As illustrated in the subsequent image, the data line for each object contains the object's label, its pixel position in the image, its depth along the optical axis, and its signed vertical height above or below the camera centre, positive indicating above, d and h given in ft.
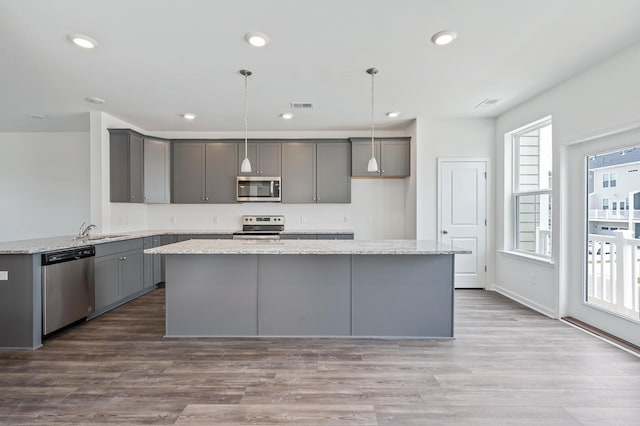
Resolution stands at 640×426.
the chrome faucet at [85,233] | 12.57 -0.87
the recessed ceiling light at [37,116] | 14.97 +4.65
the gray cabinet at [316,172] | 17.25 +2.27
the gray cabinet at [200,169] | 17.31 +2.42
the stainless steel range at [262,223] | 17.90 -0.60
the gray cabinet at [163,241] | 16.38 -1.51
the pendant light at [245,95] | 10.30 +4.65
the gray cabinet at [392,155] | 16.76 +3.13
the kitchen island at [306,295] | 9.85 -2.63
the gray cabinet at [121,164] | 14.96 +2.31
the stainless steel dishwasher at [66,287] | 9.58 -2.48
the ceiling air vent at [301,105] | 13.38 +4.71
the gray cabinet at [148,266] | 15.02 -2.66
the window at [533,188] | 12.94 +1.14
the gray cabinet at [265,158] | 17.25 +3.03
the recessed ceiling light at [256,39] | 8.14 +4.63
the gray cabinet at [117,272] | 11.93 -2.50
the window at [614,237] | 9.53 -0.77
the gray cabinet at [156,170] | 16.11 +2.25
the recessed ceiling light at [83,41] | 8.12 +4.57
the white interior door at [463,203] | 15.65 +0.52
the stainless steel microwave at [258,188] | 17.19 +1.36
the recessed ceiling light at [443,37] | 8.02 +4.63
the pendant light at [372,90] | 10.17 +4.66
